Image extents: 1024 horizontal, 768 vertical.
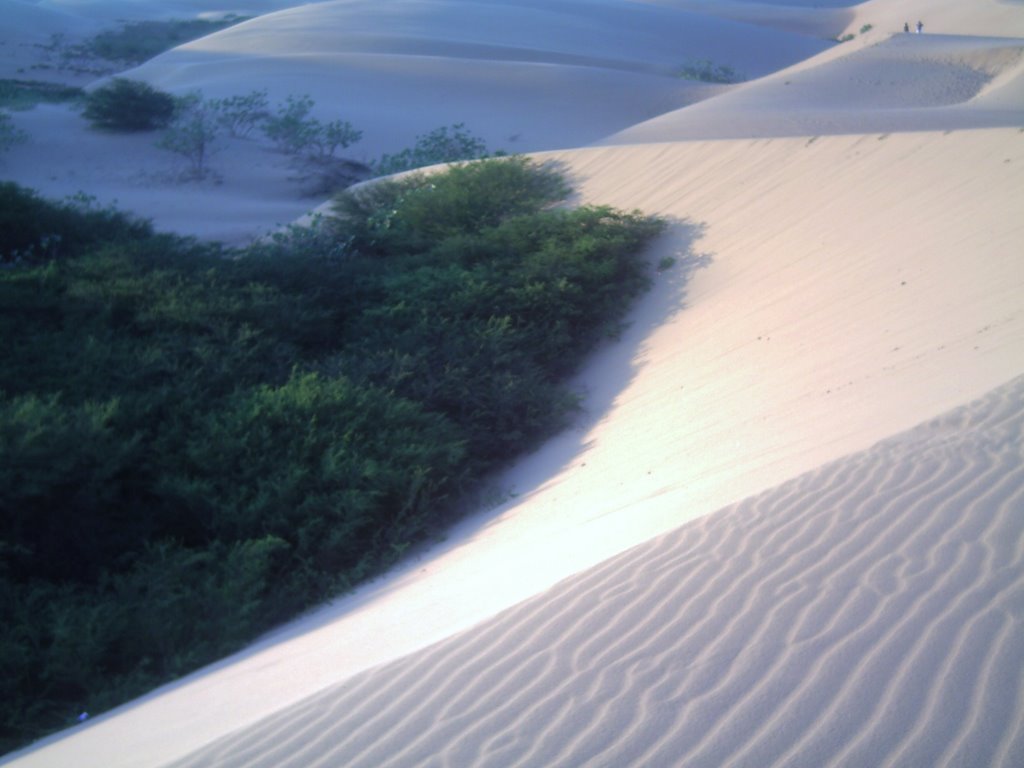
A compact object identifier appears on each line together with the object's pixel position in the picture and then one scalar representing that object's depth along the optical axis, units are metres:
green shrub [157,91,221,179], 28.91
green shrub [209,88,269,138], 31.92
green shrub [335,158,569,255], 14.57
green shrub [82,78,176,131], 30.86
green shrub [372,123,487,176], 23.55
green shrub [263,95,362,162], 29.70
